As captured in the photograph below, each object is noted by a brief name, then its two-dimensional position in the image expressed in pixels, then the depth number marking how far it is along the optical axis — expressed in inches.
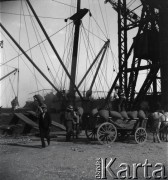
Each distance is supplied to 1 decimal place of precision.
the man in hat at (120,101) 464.5
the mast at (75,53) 807.7
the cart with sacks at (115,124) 392.8
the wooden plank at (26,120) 540.0
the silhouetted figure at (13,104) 937.6
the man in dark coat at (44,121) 381.7
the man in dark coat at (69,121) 442.3
